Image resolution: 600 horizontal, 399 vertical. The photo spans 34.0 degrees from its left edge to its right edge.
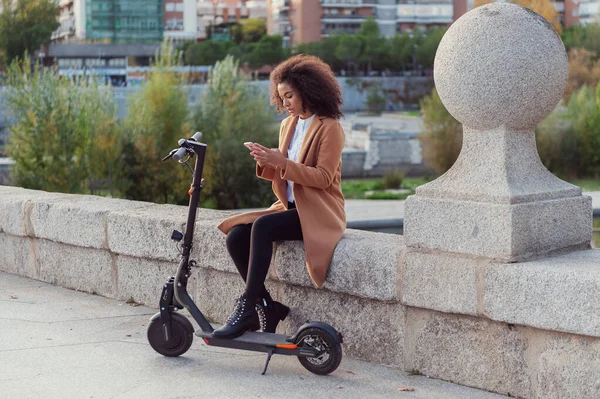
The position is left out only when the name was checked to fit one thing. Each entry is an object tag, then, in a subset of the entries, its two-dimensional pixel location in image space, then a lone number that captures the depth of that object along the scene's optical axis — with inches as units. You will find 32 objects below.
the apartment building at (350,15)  4190.5
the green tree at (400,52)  3678.6
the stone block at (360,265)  178.1
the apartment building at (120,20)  4023.1
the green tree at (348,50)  3607.3
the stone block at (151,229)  221.3
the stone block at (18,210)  268.5
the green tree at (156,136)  973.2
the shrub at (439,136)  1273.4
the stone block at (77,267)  246.2
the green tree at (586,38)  2824.8
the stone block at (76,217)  243.4
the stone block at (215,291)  211.2
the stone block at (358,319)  180.2
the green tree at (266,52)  3567.9
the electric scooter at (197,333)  173.5
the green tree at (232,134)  1013.2
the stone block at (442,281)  165.3
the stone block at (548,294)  149.4
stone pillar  165.0
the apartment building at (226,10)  5290.4
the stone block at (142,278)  229.3
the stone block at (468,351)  162.2
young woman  180.5
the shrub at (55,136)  880.9
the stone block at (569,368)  151.8
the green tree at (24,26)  3169.3
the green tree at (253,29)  4450.5
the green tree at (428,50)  3587.6
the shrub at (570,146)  1242.6
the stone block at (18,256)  272.1
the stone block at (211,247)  207.5
